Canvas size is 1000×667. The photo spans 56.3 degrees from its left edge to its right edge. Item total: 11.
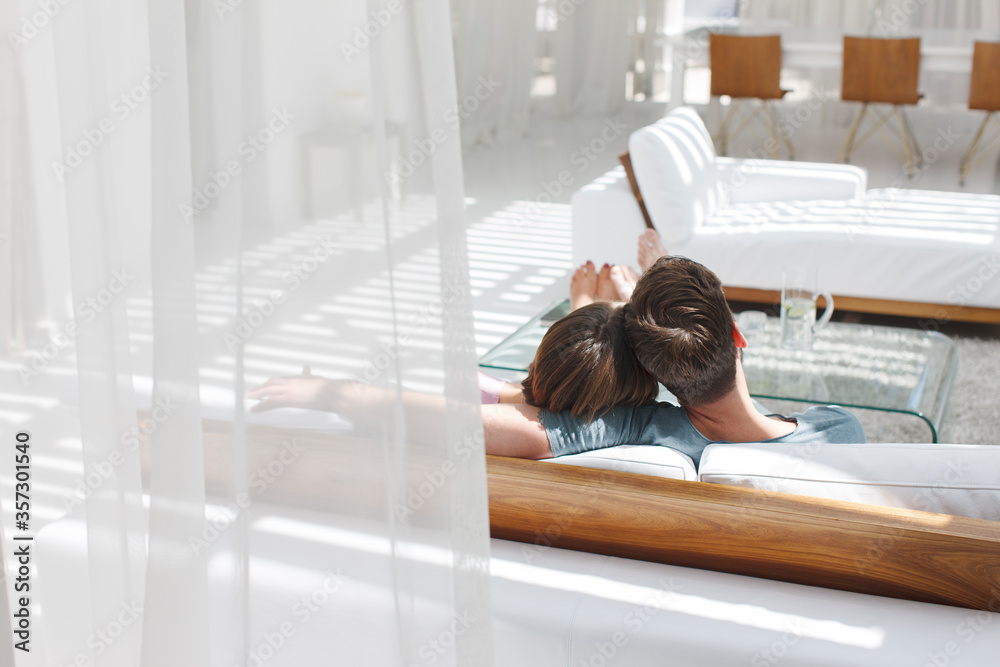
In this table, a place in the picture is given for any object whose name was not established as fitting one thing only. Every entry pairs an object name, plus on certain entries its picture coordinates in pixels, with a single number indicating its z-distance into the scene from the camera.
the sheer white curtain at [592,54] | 9.00
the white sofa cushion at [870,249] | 3.46
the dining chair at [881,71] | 6.14
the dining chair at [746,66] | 6.59
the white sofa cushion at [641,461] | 1.45
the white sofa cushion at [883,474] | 1.31
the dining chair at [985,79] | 5.83
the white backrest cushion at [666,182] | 3.67
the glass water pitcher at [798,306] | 2.75
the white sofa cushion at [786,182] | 4.16
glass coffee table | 2.50
